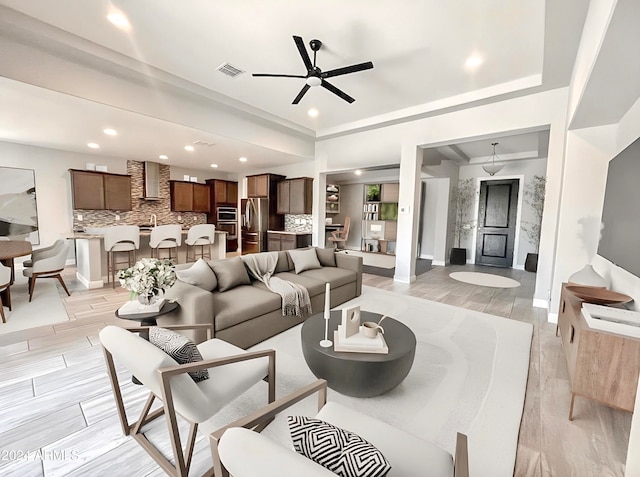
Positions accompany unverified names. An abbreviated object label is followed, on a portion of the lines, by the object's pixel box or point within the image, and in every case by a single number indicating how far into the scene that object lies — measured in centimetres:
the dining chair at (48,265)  388
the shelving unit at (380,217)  921
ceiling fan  288
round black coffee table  179
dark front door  694
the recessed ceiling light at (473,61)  325
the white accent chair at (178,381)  118
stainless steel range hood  730
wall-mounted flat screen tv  194
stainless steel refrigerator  781
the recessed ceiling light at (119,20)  264
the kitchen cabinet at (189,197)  798
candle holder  196
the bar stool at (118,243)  449
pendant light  649
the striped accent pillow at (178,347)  136
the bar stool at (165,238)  510
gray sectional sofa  232
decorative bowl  218
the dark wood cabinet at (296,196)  711
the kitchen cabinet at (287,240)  724
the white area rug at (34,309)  307
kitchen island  451
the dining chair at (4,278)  307
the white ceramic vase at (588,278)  267
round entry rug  518
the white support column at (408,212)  522
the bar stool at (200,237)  568
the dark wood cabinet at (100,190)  623
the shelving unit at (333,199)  991
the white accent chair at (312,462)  66
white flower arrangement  214
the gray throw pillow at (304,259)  392
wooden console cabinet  164
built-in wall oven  881
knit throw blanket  300
